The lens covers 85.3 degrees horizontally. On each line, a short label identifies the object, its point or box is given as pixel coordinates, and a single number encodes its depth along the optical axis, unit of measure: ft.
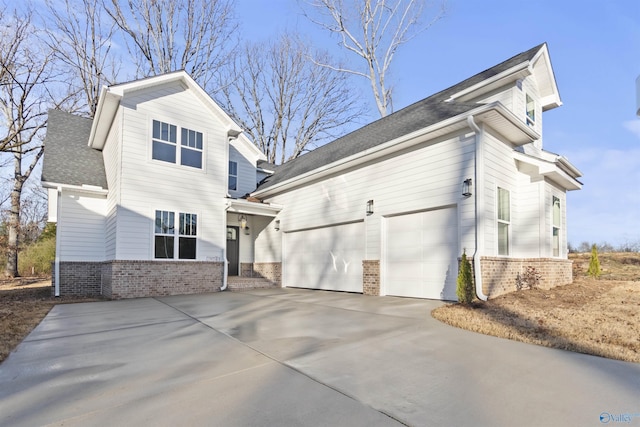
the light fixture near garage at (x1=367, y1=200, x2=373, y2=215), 31.63
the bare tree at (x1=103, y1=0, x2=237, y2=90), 63.93
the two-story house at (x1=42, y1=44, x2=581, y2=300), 25.67
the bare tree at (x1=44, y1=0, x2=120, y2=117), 59.82
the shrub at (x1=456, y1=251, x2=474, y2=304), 21.81
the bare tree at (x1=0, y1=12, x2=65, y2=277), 54.13
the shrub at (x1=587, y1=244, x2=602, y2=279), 38.81
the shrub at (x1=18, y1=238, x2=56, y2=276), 65.92
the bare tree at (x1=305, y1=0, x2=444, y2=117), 64.85
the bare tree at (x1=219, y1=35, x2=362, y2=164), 82.53
